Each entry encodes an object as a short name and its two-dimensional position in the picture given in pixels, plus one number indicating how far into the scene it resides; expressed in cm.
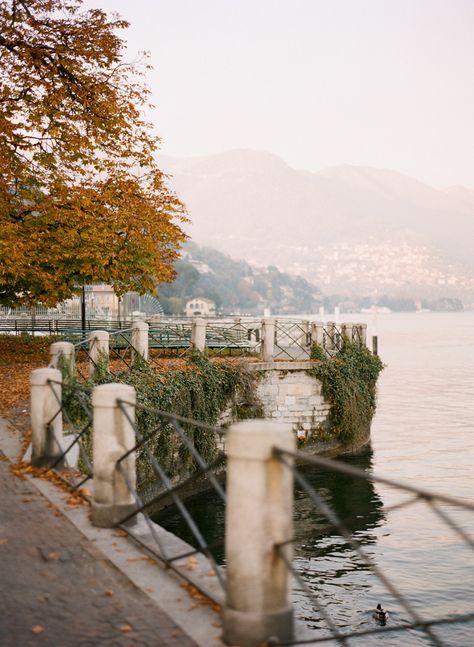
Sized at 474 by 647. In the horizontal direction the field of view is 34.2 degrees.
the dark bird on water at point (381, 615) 1252
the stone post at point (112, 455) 691
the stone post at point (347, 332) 2664
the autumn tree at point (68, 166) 2180
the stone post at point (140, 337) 1908
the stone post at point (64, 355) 1180
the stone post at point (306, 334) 2662
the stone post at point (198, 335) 2134
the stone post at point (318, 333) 2500
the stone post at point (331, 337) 2653
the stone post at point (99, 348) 1573
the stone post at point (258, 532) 457
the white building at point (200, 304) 14018
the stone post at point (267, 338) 2369
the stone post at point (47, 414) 912
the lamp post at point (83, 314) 3046
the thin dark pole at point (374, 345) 3168
